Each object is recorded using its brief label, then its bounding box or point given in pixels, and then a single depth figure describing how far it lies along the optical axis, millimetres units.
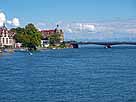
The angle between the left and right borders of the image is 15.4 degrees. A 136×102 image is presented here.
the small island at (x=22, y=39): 175500
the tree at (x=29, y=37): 174625
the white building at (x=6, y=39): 194500
